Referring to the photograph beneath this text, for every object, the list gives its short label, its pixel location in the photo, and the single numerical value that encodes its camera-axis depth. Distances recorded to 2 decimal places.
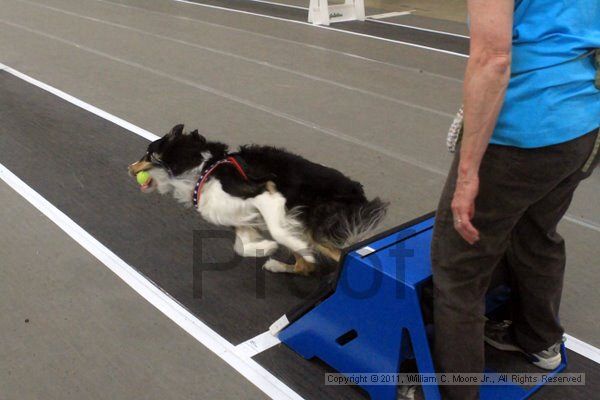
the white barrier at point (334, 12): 9.62
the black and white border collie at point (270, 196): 2.94
